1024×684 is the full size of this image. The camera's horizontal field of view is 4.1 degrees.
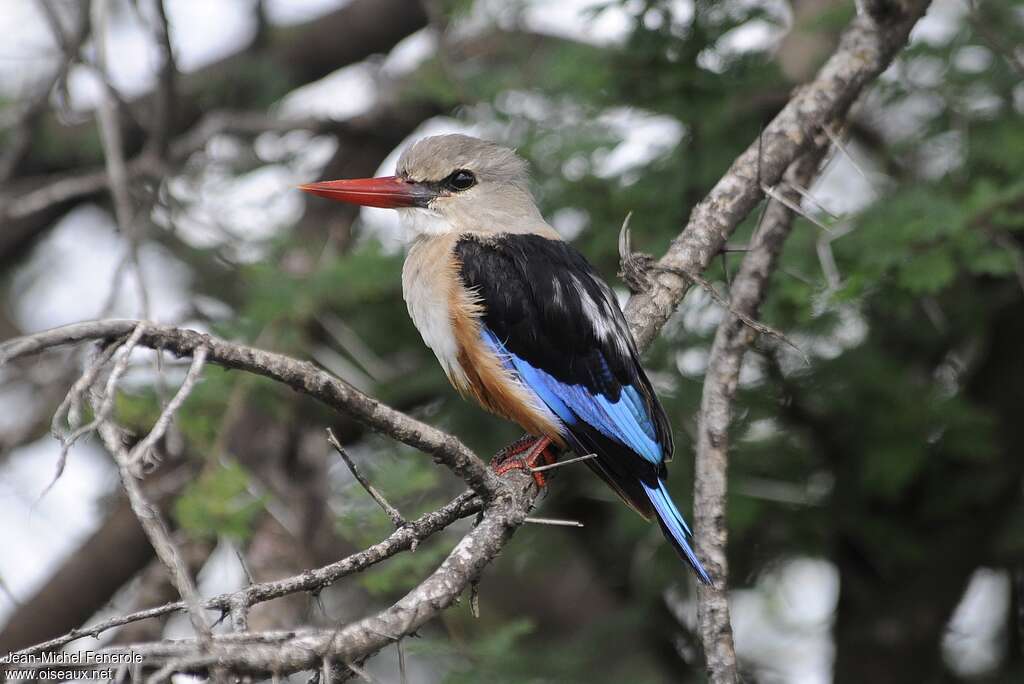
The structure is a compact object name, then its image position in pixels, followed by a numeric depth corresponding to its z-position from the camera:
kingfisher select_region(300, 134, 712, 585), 4.26
